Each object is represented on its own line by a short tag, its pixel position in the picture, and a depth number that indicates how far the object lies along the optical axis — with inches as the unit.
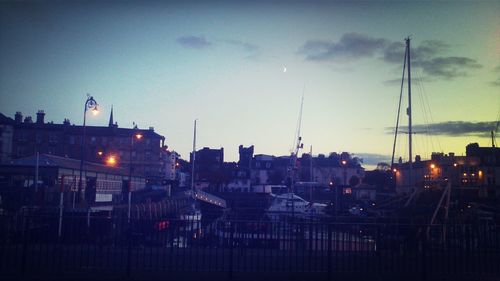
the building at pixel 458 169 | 2704.2
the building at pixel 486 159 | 2566.4
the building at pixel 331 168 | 3833.9
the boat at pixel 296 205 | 1482.3
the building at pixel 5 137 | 2460.6
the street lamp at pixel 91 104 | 944.9
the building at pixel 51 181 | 1060.2
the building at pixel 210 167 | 3412.9
